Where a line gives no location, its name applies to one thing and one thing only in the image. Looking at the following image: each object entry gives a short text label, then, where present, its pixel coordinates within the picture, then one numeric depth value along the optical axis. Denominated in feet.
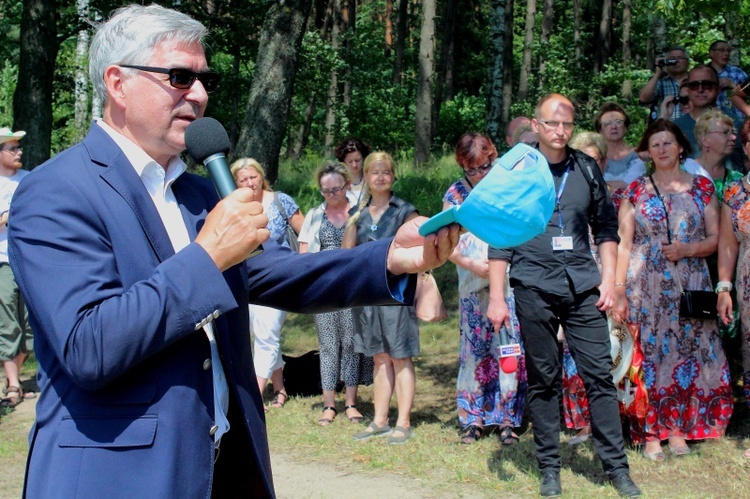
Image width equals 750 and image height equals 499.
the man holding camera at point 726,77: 27.81
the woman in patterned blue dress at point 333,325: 25.85
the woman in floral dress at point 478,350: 22.30
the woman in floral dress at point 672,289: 21.24
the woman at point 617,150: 24.89
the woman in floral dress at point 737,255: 20.62
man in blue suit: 6.95
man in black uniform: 18.71
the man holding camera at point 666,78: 29.78
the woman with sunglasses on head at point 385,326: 23.89
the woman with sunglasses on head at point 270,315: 25.99
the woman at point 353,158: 27.45
